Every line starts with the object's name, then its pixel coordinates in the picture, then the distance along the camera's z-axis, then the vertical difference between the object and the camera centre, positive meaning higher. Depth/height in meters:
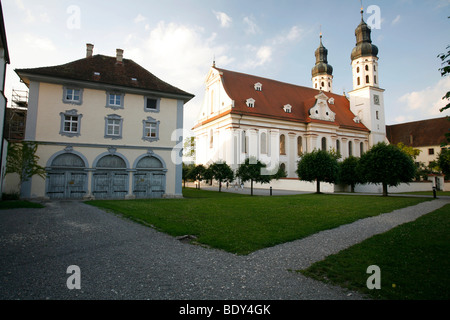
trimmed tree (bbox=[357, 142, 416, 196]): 23.64 +1.38
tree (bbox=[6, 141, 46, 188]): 19.36 +1.45
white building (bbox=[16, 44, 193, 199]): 20.55 +4.21
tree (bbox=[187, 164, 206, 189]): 34.22 +1.03
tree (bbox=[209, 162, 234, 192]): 29.80 +1.01
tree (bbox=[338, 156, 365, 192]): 33.64 +1.19
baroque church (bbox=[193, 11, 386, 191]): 42.47 +11.46
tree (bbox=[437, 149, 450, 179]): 34.46 +2.33
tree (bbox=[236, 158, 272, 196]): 26.69 +1.01
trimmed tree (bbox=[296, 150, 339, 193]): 28.02 +1.50
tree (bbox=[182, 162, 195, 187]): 41.36 +1.70
